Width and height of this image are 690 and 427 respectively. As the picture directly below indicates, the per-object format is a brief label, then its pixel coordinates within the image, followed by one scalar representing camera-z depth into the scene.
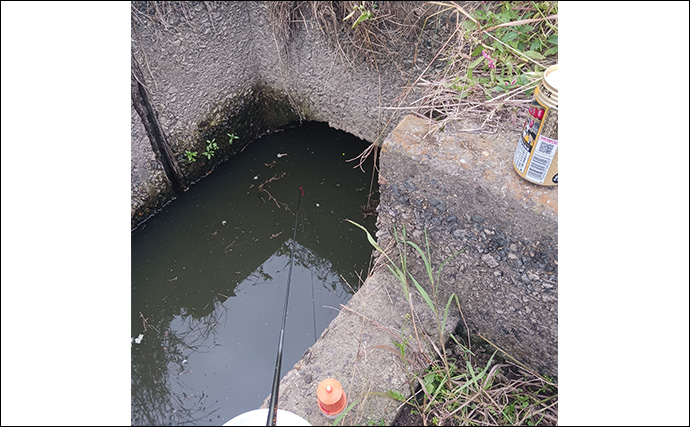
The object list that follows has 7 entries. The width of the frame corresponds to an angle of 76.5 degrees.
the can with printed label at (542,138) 1.08
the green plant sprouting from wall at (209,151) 2.88
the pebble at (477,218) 1.38
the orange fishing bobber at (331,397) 1.28
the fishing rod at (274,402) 1.13
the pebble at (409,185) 1.47
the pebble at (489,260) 1.44
